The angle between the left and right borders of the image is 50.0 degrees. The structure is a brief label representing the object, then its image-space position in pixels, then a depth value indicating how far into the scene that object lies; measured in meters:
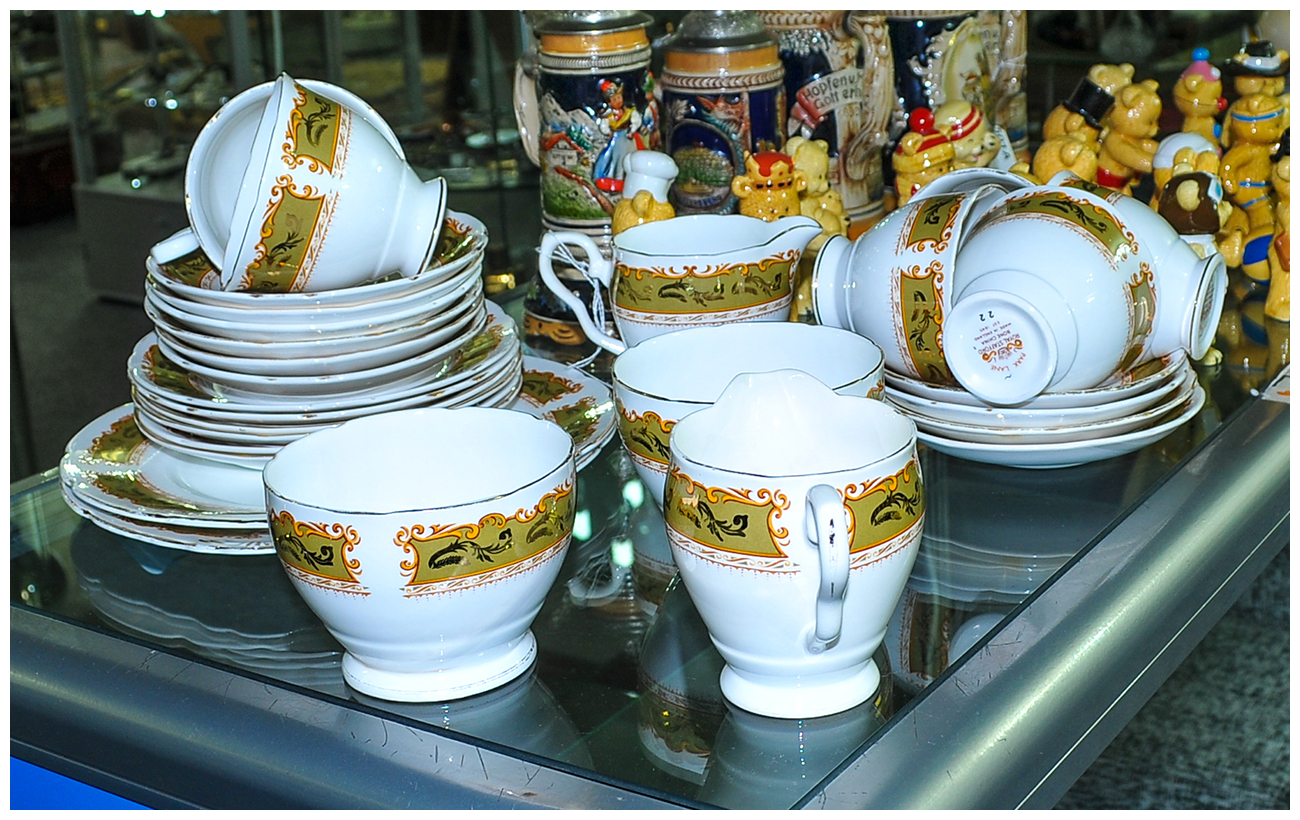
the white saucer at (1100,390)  0.83
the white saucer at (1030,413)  0.83
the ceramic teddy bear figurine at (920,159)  1.11
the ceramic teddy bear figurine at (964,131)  1.14
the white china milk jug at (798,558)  0.56
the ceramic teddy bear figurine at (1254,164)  1.17
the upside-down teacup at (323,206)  0.78
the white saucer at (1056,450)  0.83
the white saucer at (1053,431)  0.83
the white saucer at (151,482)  0.80
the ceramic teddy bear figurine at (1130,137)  1.20
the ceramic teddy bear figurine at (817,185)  1.09
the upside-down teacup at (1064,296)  0.79
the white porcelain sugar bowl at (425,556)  0.59
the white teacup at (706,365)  0.74
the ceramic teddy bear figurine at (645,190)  1.04
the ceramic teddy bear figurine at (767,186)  1.04
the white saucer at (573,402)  0.89
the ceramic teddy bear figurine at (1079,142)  1.17
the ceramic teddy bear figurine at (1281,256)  1.10
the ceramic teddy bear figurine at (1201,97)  1.24
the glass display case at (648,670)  0.59
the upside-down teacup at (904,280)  0.83
